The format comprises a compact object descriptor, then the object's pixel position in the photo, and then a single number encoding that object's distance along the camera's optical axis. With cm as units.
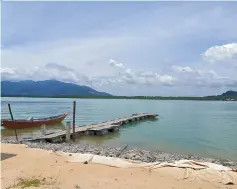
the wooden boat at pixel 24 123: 2700
